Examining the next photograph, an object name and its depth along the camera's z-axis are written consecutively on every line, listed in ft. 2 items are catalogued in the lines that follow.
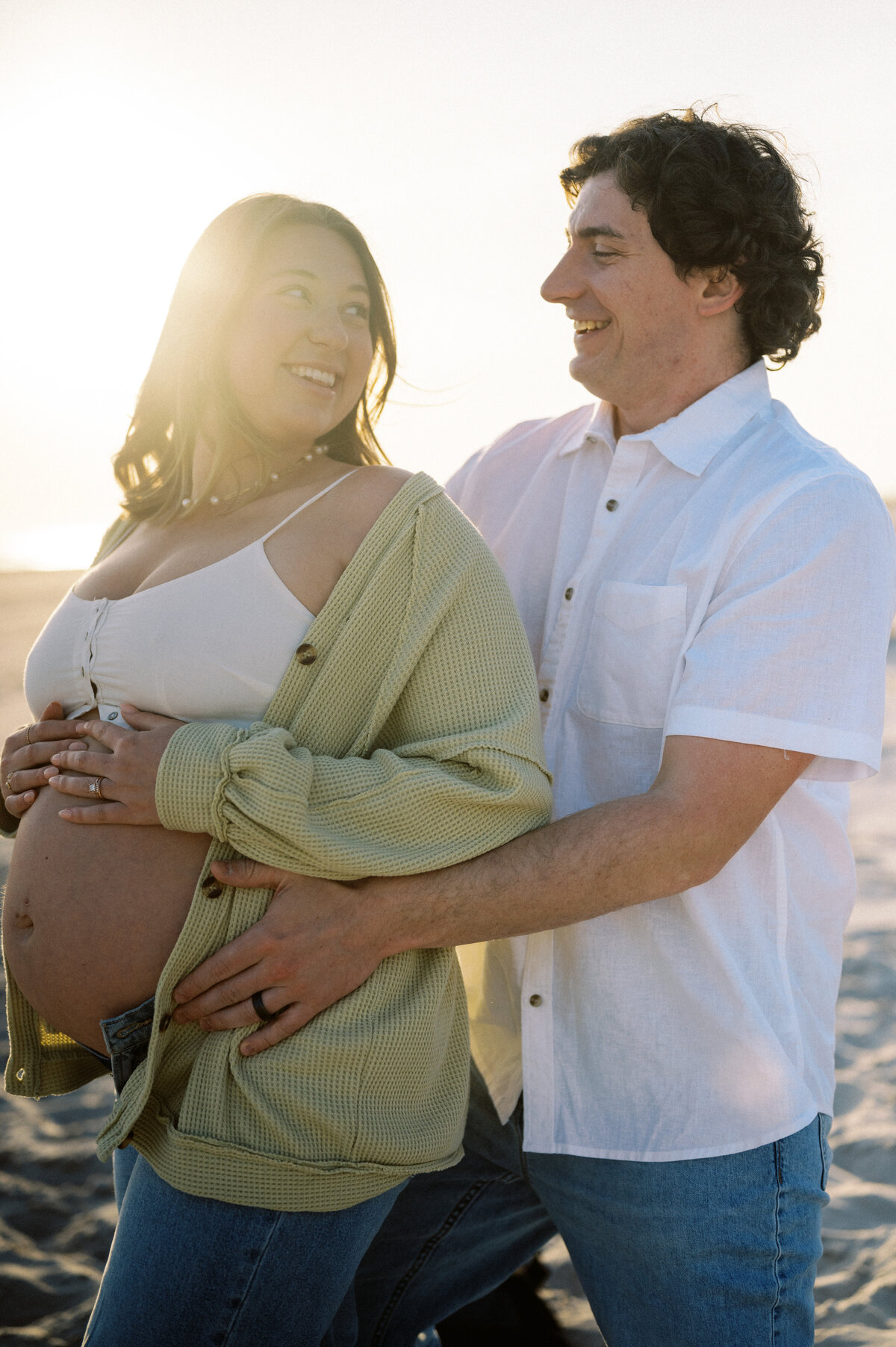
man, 5.85
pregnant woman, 5.27
